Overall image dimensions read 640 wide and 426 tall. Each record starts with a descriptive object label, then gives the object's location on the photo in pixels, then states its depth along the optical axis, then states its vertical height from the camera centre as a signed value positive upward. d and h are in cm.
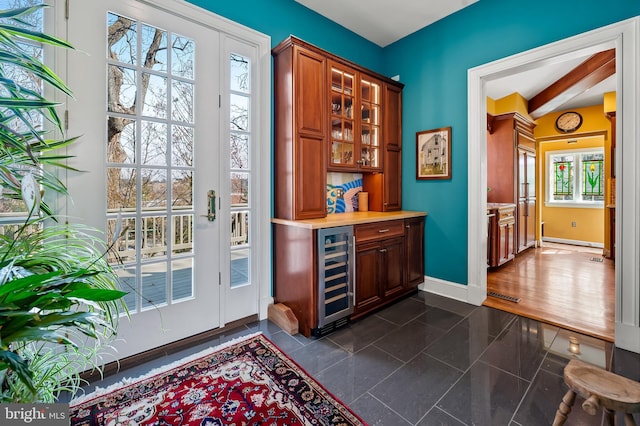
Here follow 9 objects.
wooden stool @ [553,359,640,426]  104 -72
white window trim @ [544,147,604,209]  605 +53
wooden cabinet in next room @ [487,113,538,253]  475 +73
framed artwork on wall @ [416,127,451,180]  315 +62
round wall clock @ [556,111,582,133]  558 +172
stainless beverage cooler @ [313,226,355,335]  229 -60
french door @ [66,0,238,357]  183 +38
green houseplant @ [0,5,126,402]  63 -20
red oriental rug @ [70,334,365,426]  146 -108
